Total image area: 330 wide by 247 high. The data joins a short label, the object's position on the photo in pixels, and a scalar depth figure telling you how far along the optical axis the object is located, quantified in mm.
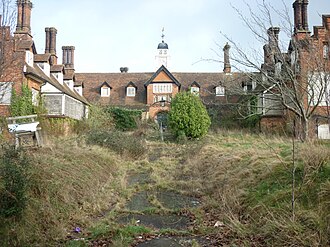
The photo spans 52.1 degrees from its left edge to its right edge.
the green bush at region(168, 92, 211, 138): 23703
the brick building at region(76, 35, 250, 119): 35562
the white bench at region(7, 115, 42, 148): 10562
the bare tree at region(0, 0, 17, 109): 11666
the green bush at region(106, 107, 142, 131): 32562
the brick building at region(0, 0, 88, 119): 21766
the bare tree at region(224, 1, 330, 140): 12242
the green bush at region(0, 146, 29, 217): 5809
